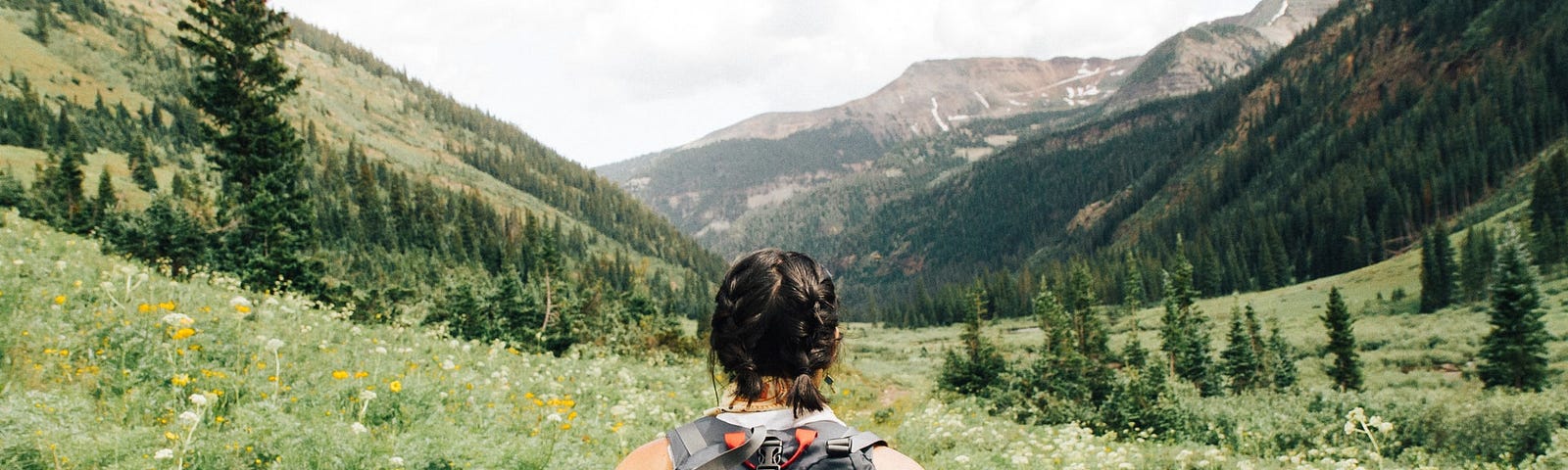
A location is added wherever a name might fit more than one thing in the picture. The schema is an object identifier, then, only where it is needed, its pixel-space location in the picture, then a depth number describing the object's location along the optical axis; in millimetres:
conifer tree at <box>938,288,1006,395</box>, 36641
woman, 2164
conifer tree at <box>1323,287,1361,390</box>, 39875
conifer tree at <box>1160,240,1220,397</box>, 44906
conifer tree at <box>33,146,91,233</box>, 46794
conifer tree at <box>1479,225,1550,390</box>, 32250
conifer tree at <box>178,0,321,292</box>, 24859
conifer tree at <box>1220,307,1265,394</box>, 42188
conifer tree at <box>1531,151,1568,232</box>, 71188
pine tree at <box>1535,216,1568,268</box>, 61531
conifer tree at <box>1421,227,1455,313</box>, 61844
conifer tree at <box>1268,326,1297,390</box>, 40875
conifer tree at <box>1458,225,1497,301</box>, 61031
